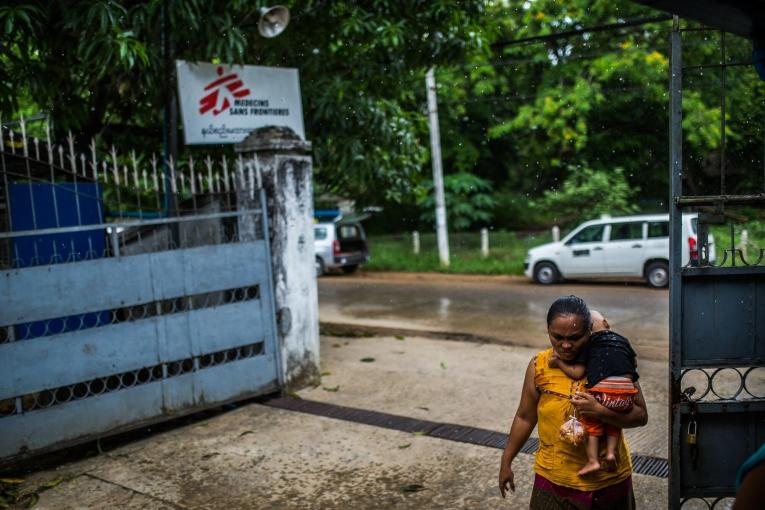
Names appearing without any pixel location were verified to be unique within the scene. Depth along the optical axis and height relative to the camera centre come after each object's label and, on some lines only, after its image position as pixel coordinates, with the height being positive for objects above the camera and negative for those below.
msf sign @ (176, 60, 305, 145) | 6.92 +1.12
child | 2.59 -0.72
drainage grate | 4.70 -1.84
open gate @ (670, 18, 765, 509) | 3.04 -0.71
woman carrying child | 2.68 -0.90
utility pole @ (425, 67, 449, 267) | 18.69 +0.54
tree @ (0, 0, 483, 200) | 6.29 +1.62
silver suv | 20.23 -1.25
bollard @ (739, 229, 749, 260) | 14.90 -1.22
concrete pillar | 6.38 -0.24
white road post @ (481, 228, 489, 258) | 20.83 -1.52
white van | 14.36 -1.37
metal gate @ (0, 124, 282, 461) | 4.88 -0.77
